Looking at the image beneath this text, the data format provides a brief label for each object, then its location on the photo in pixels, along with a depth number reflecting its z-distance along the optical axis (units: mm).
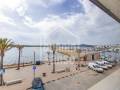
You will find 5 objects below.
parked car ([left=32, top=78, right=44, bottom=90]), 5697
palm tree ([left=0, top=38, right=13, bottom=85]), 7757
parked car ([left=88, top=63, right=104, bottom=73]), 11359
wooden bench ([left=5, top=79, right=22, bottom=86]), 6882
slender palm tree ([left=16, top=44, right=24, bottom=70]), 13071
